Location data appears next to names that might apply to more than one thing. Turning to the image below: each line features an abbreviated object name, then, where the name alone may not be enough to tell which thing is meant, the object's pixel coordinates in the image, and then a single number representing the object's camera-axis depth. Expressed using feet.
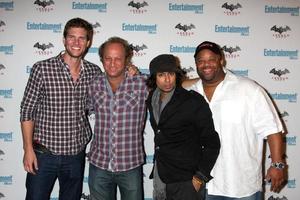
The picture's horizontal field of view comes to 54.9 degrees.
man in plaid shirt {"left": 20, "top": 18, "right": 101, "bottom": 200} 7.42
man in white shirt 6.73
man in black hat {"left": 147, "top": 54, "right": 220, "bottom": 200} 6.54
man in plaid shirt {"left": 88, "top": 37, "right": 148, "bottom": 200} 7.25
